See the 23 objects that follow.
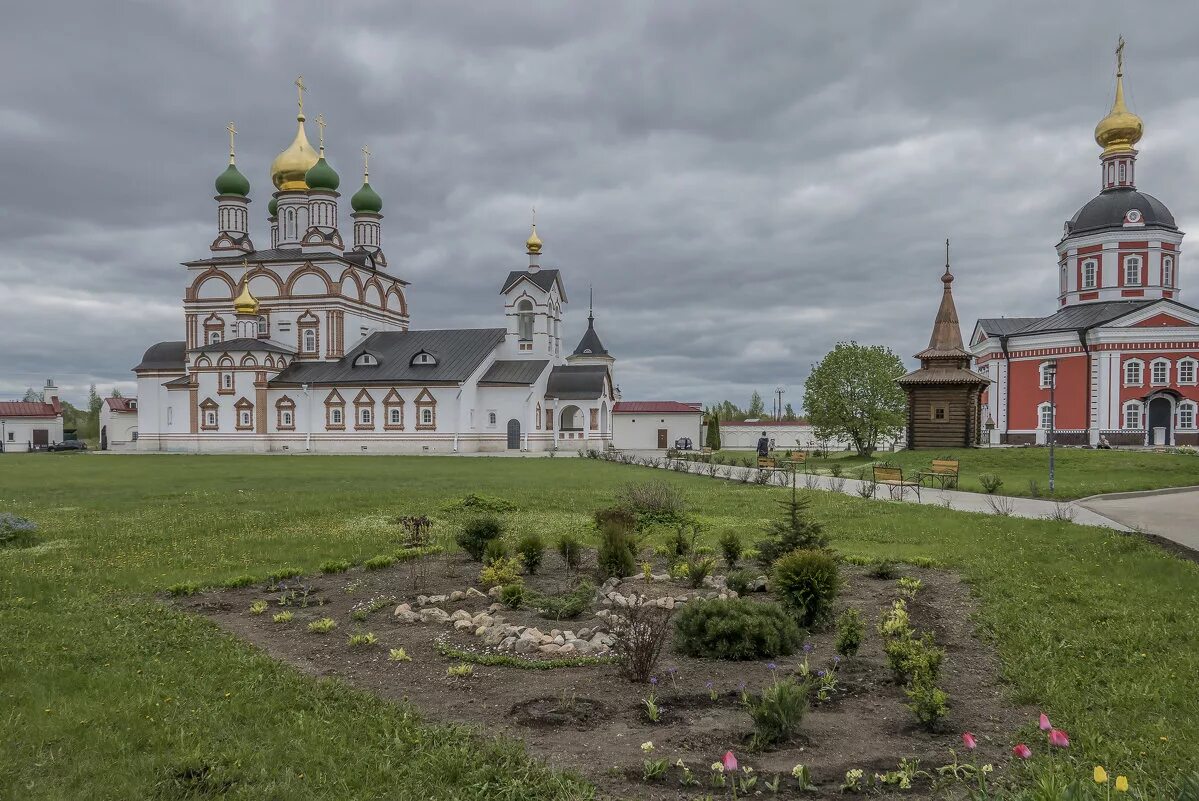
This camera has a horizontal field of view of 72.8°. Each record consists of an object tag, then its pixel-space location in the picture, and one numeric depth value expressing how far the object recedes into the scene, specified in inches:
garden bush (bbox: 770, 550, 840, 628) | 275.4
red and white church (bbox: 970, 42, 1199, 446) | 1496.1
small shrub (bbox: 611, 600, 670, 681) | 218.2
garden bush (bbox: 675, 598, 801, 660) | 241.1
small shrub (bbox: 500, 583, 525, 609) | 308.0
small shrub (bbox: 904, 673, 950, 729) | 183.5
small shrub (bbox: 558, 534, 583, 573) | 384.2
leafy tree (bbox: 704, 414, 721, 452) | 1921.8
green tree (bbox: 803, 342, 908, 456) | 1449.3
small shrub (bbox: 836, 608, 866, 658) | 232.4
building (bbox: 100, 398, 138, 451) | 2289.6
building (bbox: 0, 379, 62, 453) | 2496.3
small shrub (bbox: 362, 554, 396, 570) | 393.4
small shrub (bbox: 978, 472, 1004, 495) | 713.6
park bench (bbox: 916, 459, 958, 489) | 828.0
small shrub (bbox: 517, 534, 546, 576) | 372.5
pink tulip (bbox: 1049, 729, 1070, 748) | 129.0
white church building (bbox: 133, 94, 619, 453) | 1803.6
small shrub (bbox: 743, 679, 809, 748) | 176.9
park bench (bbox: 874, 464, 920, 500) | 789.1
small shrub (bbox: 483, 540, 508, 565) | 367.7
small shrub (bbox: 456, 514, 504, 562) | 397.1
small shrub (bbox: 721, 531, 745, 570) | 388.8
